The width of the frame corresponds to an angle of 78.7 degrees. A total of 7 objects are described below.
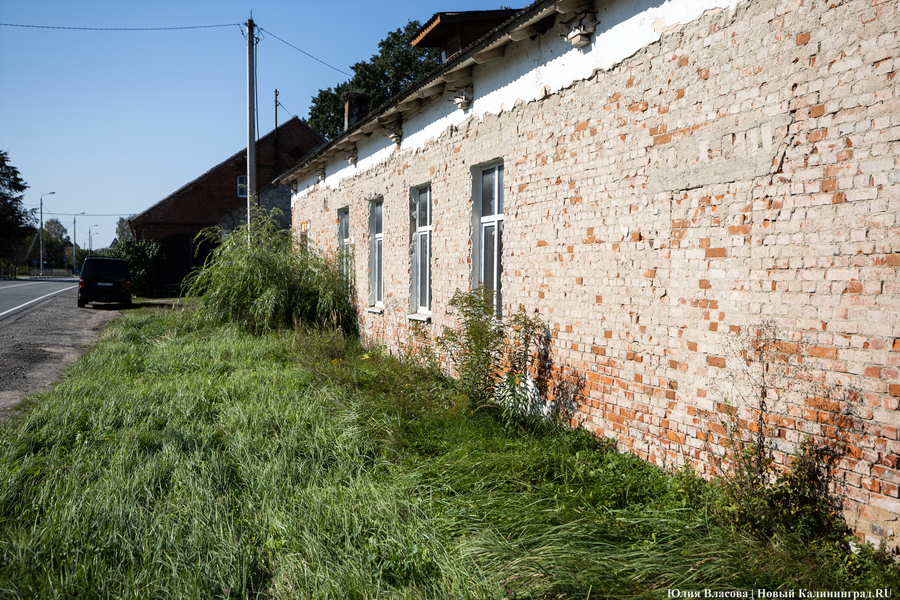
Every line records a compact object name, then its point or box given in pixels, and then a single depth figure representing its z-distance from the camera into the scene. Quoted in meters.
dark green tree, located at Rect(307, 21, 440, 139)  32.00
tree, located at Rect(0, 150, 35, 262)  44.53
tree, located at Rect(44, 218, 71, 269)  82.64
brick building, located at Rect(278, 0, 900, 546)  2.95
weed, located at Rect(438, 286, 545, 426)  5.47
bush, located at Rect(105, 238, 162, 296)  25.09
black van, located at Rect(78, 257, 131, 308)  19.09
